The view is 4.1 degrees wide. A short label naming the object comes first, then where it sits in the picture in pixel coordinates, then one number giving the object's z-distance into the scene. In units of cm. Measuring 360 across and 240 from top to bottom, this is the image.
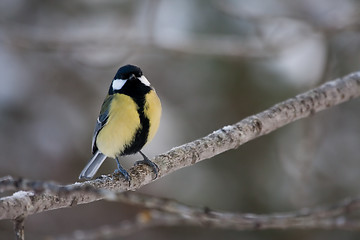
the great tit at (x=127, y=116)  489
